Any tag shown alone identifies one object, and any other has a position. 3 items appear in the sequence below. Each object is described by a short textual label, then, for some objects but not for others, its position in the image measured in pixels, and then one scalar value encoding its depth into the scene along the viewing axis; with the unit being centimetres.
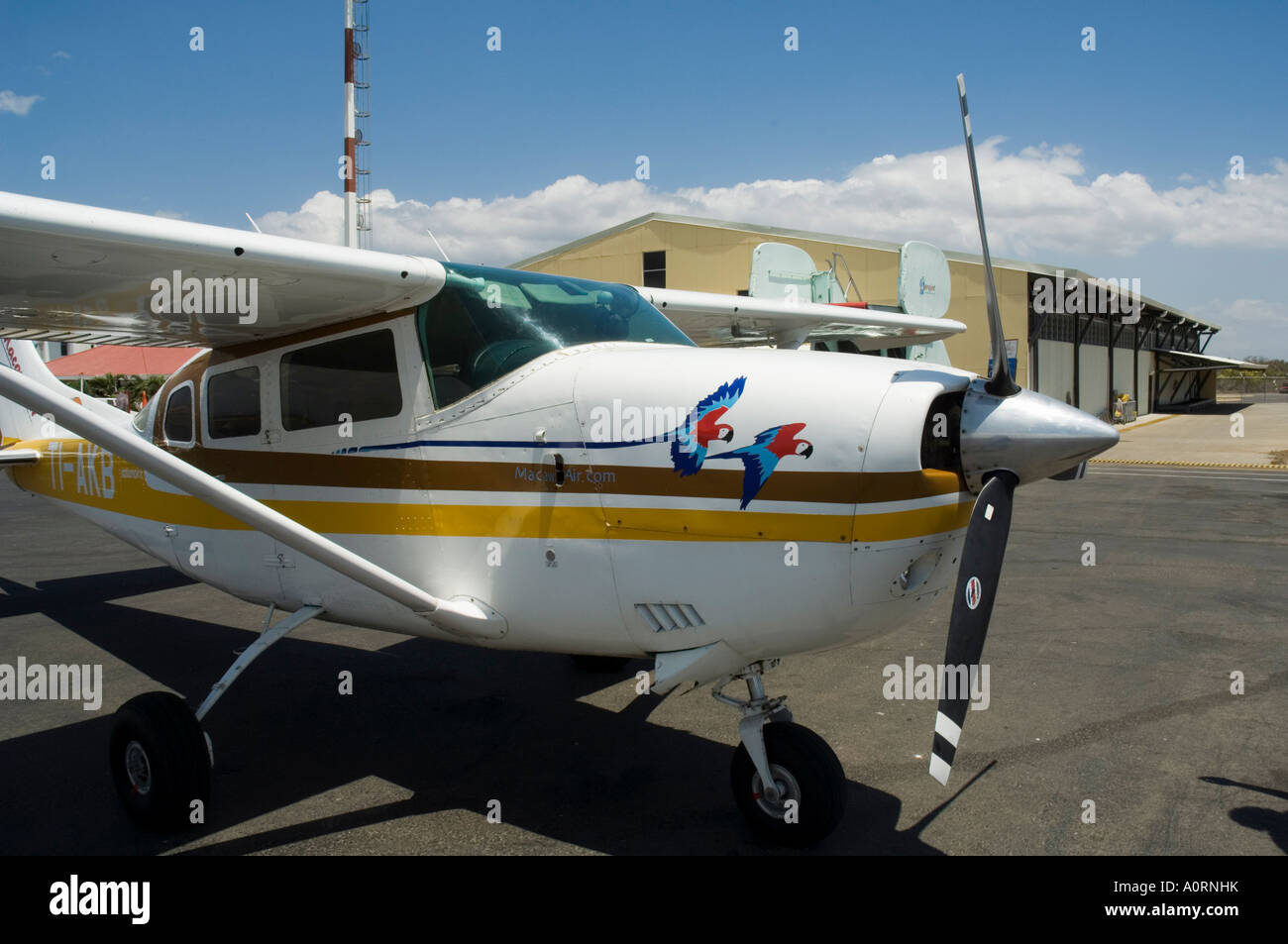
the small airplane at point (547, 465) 306
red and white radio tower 1923
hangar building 2708
